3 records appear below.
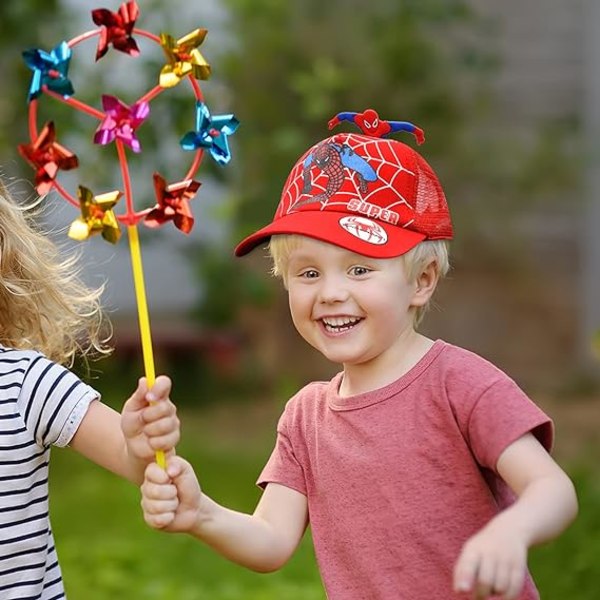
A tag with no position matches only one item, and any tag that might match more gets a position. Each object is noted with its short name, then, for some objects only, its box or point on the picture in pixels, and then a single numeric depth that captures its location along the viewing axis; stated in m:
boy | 2.19
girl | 2.34
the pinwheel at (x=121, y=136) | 2.02
